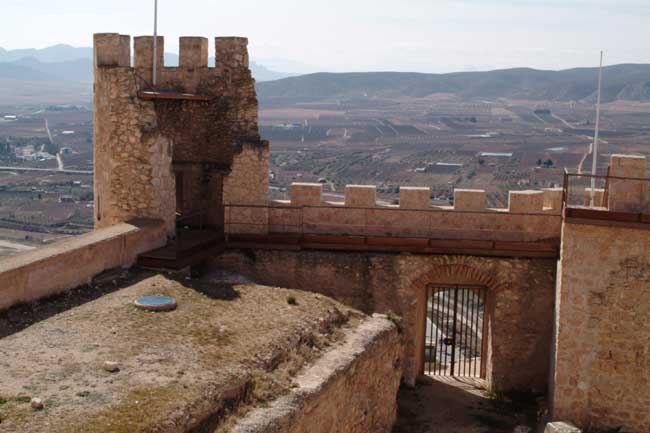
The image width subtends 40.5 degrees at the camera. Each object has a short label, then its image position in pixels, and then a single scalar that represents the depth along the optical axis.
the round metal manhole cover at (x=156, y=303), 10.63
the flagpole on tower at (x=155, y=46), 14.20
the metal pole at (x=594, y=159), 12.62
